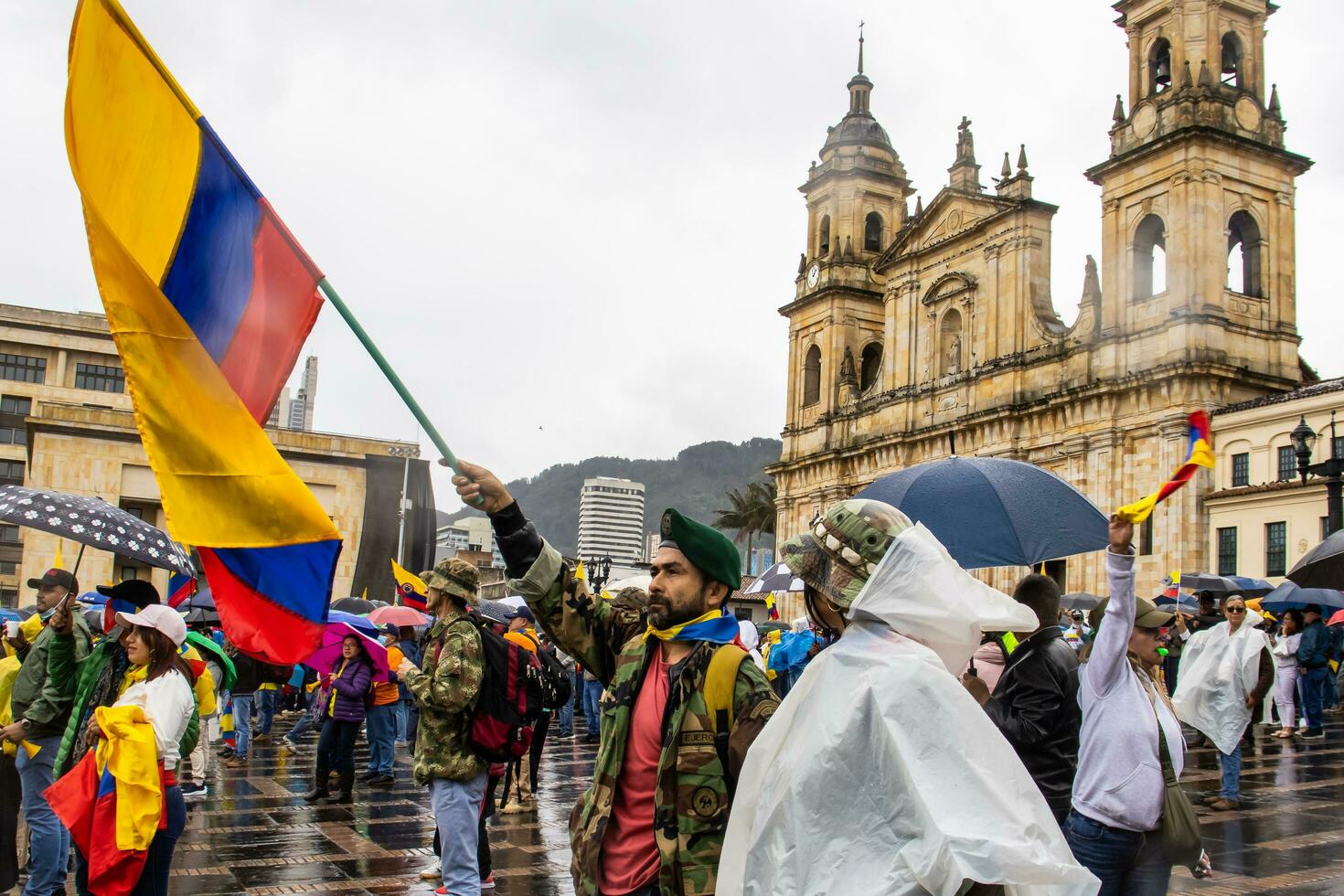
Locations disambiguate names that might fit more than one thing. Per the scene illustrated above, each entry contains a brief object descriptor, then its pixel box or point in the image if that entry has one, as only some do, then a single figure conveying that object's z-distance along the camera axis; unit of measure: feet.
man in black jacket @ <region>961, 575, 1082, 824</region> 16.34
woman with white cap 17.78
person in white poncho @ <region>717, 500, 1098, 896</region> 8.40
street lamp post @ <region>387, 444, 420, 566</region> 149.18
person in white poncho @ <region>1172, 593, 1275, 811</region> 37.04
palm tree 217.77
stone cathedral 106.22
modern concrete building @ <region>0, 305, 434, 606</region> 144.25
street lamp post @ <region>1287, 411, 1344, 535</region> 63.10
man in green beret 11.73
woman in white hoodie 14.84
